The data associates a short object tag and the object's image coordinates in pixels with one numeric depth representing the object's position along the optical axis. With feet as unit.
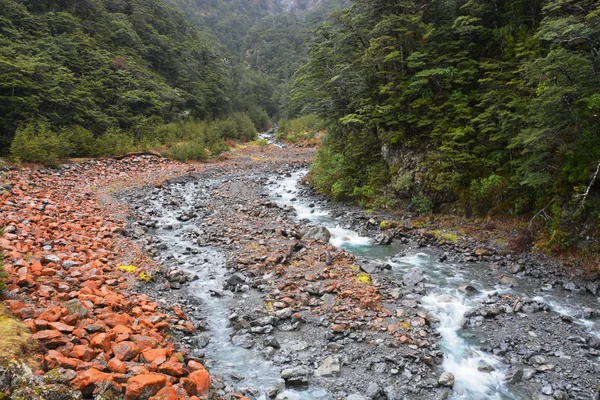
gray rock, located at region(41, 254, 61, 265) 25.49
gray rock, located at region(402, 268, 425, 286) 31.35
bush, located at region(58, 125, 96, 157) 74.54
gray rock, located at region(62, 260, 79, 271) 25.89
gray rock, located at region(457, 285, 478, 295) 29.79
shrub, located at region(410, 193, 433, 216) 47.29
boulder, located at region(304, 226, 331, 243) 41.83
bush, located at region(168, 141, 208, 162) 104.88
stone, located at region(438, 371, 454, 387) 19.15
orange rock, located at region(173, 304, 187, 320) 23.99
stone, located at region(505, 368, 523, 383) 19.61
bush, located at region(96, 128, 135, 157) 85.87
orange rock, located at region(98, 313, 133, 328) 19.00
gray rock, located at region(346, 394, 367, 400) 17.80
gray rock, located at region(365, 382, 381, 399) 18.02
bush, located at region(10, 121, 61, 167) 61.46
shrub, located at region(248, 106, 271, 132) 220.64
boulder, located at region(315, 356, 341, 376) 19.70
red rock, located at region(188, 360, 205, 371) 17.94
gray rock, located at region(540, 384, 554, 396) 18.57
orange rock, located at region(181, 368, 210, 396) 15.51
